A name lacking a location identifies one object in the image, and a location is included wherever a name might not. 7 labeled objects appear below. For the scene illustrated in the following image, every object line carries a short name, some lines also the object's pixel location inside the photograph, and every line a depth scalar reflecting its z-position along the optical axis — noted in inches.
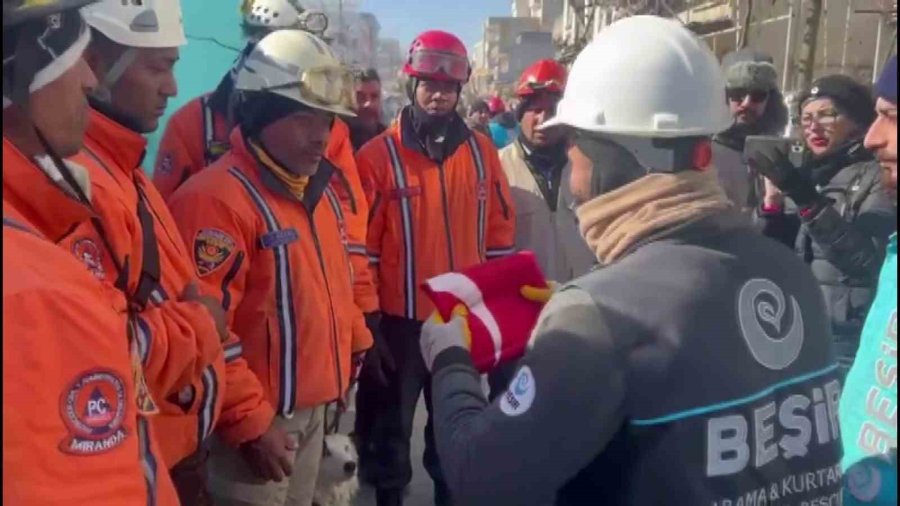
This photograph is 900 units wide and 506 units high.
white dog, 140.5
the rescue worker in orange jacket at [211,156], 159.3
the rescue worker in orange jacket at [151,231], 86.4
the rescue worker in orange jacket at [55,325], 47.3
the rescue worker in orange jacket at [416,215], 178.1
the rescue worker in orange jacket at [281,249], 115.1
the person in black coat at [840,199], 144.3
